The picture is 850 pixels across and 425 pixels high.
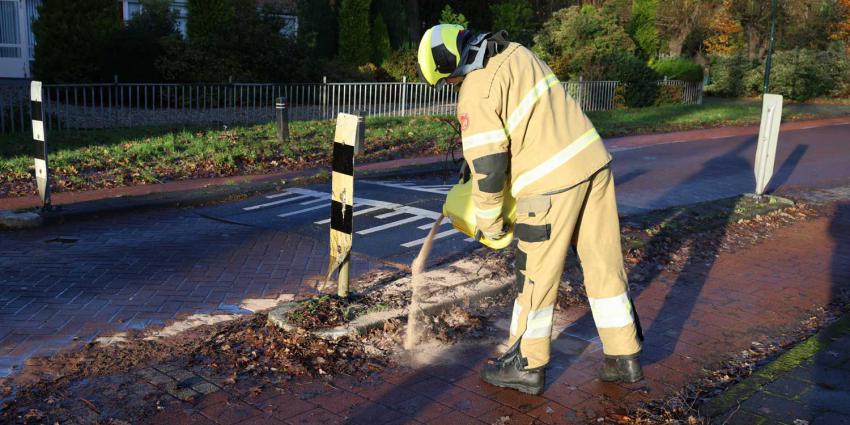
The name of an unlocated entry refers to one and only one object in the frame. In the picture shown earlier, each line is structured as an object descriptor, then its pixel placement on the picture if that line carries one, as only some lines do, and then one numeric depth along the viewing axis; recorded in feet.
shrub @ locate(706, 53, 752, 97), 102.27
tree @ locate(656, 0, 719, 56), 108.68
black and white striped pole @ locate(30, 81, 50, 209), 24.72
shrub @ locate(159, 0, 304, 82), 63.98
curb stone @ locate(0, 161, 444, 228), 25.36
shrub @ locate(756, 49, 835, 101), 93.45
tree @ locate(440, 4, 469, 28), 87.10
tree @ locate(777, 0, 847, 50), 107.24
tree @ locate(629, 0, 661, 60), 106.63
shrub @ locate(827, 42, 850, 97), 98.58
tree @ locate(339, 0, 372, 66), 84.79
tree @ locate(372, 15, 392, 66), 86.94
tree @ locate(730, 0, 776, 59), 106.63
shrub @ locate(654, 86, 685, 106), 83.31
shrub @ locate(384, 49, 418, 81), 83.20
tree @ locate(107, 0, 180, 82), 64.23
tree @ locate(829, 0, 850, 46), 109.81
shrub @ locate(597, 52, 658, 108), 79.87
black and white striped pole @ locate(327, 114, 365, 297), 15.90
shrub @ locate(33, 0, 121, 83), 63.05
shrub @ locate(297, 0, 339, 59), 84.38
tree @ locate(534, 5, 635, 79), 84.84
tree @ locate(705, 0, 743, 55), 108.06
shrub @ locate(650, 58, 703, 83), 96.02
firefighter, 12.02
